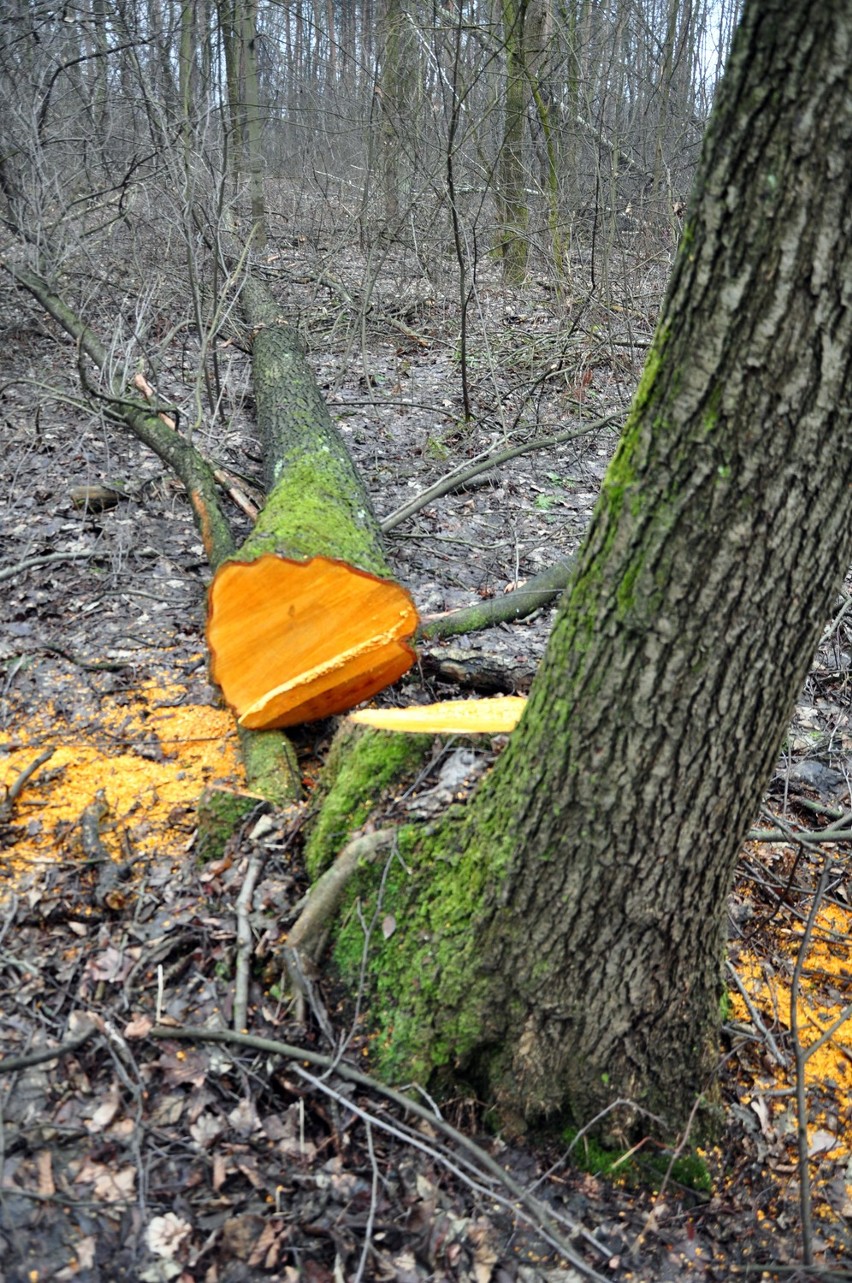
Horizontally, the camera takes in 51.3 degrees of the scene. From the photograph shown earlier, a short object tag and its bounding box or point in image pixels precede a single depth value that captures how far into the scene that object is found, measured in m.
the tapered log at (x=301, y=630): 3.52
